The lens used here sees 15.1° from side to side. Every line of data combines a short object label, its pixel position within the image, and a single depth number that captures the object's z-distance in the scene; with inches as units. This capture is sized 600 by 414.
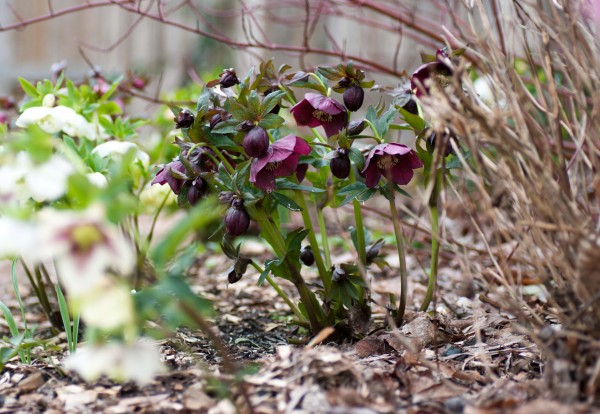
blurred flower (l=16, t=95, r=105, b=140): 103.9
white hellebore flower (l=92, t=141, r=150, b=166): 104.5
